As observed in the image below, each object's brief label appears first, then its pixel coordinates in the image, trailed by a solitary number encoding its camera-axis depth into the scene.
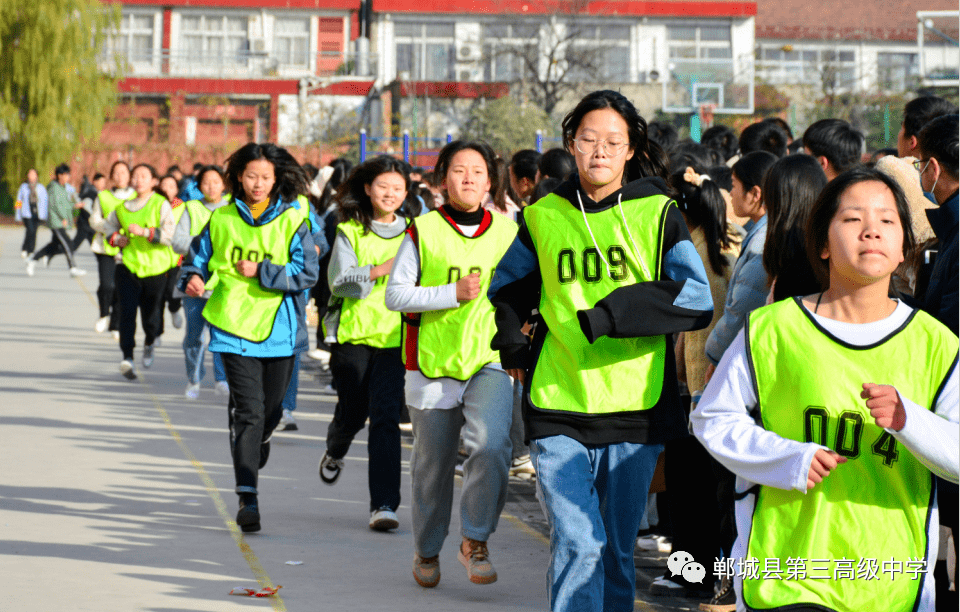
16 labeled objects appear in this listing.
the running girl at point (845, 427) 5.95
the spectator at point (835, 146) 13.50
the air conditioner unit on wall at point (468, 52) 94.69
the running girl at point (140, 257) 24.16
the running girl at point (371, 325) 13.37
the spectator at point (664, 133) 18.59
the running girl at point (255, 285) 13.27
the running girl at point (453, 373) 11.06
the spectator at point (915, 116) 13.01
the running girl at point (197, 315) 22.28
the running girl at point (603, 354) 8.06
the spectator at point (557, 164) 16.12
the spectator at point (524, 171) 17.52
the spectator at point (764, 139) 17.91
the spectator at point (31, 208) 50.75
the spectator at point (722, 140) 19.59
